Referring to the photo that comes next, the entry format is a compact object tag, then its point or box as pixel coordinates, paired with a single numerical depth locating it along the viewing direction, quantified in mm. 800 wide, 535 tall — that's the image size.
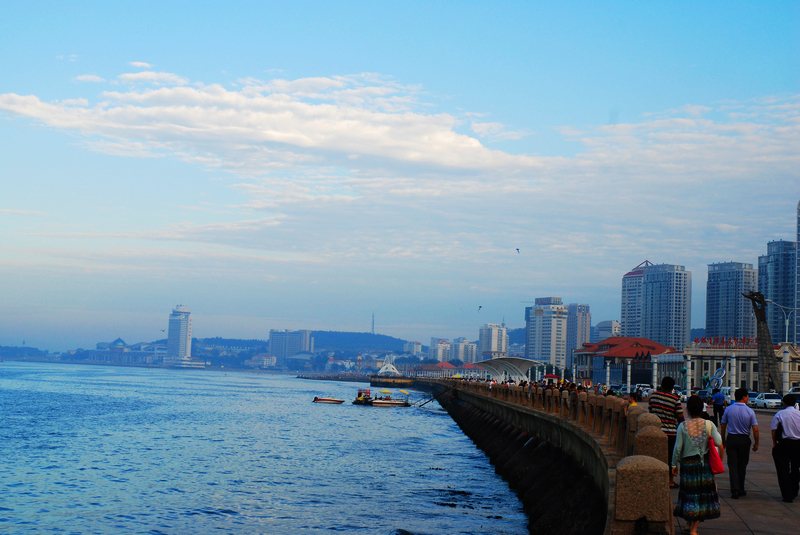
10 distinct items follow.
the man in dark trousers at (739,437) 12414
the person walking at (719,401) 22359
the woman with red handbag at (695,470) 9438
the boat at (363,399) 97888
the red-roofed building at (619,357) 127688
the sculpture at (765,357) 60531
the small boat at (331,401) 101025
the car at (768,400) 49688
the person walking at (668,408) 12555
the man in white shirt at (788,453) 12104
